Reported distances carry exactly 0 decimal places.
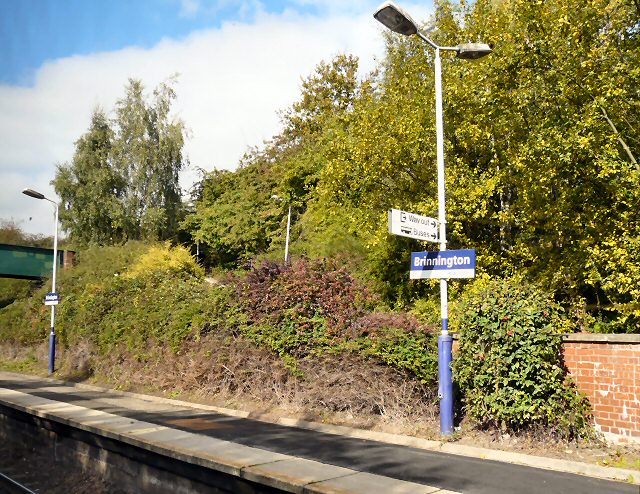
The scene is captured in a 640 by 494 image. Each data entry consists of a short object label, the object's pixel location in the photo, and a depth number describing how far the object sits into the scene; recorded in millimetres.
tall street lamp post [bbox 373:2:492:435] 9203
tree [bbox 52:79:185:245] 43562
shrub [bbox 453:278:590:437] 8633
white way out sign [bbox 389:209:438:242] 9516
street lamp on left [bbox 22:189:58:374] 25255
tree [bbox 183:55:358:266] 33844
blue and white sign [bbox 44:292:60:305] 24528
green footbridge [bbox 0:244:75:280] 37312
